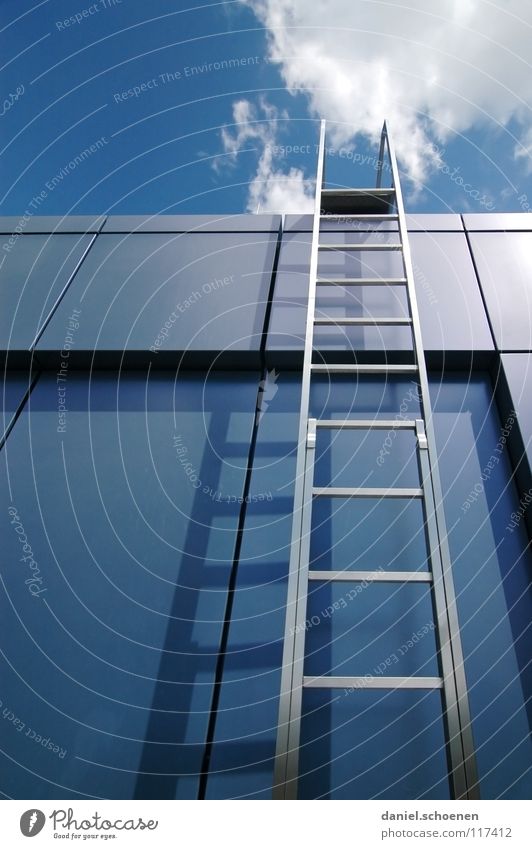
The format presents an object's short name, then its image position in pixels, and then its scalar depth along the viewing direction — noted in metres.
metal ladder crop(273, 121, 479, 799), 1.60
